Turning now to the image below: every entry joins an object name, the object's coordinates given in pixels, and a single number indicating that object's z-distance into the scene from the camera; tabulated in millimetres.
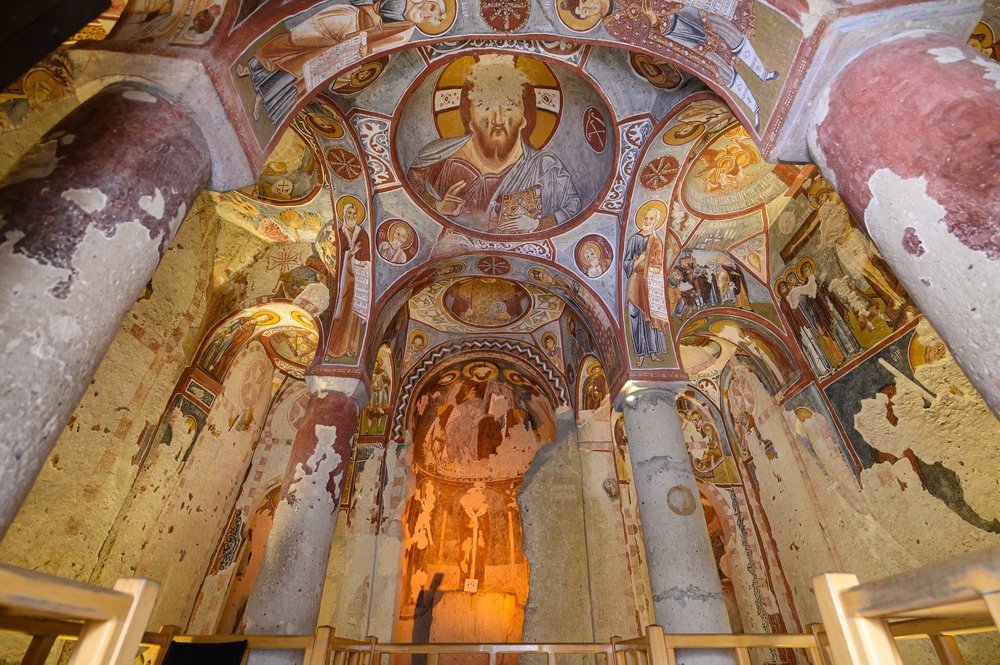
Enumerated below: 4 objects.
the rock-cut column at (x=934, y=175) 1939
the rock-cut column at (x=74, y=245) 1939
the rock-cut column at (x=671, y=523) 4922
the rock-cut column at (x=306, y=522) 4758
